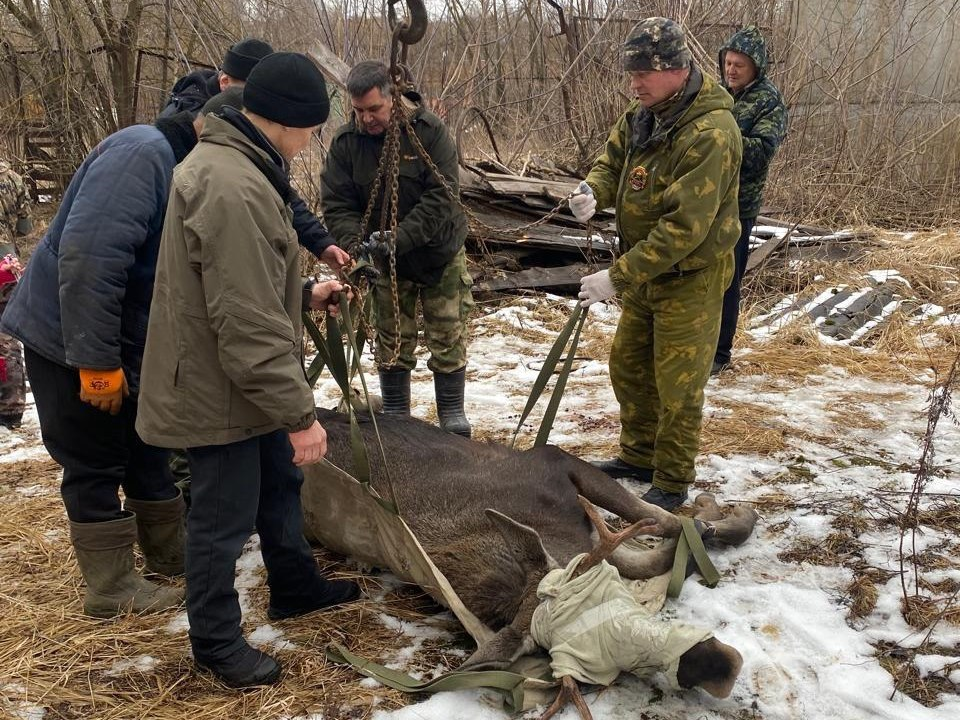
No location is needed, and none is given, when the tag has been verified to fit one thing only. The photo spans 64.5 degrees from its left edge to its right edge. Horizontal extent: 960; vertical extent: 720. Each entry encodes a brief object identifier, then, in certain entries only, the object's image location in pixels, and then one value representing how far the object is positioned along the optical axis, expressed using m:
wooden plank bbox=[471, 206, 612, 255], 8.18
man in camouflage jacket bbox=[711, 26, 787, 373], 5.21
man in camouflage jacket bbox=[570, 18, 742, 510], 3.43
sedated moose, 3.07
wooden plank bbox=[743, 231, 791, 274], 8.05
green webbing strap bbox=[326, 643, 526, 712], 2.66
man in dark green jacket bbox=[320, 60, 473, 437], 4.42
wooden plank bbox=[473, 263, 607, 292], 8.30
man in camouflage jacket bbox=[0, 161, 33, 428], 5.27
